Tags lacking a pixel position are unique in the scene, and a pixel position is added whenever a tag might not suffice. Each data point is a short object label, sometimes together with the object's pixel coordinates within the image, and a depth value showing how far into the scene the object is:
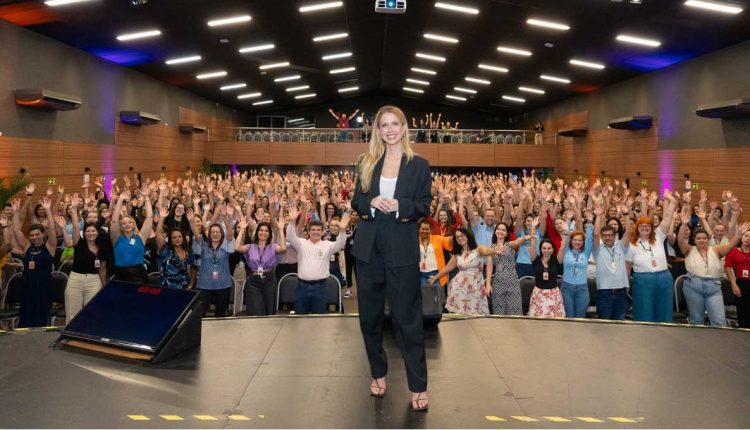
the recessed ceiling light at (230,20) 16.29
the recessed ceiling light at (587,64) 20.12
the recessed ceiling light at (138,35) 15.93
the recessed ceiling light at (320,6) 16.83
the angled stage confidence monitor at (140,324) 4.09
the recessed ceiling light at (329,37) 20.78
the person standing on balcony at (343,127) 29.34
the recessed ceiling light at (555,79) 23.69
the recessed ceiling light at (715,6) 12.39
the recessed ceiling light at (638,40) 16.03
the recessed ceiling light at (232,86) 27.08
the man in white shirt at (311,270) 6.77
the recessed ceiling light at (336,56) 24.44
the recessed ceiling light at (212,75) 23.44
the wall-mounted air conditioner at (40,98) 13.46
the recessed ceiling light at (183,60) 19.95
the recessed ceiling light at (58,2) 12.33
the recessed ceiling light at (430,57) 24.37
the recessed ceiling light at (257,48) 20.05
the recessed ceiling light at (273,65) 23.67
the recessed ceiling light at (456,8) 16.50
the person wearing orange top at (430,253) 7.23
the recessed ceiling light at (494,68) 23.91
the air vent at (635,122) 19.60
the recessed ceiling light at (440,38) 20.56
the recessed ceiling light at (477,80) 27.65
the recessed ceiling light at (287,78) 27.42
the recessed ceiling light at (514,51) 20.17
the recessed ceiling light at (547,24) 16.20
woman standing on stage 3.40
